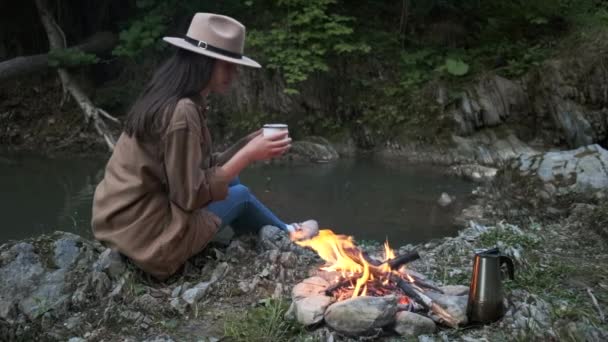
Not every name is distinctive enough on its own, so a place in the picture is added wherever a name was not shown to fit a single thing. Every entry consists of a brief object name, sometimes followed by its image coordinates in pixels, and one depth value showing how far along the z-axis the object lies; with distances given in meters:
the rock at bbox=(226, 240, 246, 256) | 3.48
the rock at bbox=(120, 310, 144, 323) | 2.88
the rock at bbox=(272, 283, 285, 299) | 3.04
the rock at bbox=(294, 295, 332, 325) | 2.64
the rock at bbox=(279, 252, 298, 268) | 3.38
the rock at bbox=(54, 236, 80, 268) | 3.40
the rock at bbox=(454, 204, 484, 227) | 7.39
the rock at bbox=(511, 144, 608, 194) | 5.86
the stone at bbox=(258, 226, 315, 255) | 3.57
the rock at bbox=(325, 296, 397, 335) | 2.54
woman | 2.71
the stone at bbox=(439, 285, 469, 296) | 2.91
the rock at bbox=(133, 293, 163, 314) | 2.94
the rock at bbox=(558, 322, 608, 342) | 2.53
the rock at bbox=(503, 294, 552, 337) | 2.58
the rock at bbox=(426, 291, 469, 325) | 2.65
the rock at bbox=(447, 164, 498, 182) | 9.92
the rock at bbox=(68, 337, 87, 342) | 2.68
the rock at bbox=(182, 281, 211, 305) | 3.02
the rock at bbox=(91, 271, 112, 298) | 3.12
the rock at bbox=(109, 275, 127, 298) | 3.04
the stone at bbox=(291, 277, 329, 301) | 2.83
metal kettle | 2.61
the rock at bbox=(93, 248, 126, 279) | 3.19
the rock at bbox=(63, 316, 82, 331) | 2.85
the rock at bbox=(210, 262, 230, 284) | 3.23
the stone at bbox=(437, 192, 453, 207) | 8.52
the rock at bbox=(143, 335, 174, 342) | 2.68
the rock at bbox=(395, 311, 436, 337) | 2.57
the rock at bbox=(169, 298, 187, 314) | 2.96
